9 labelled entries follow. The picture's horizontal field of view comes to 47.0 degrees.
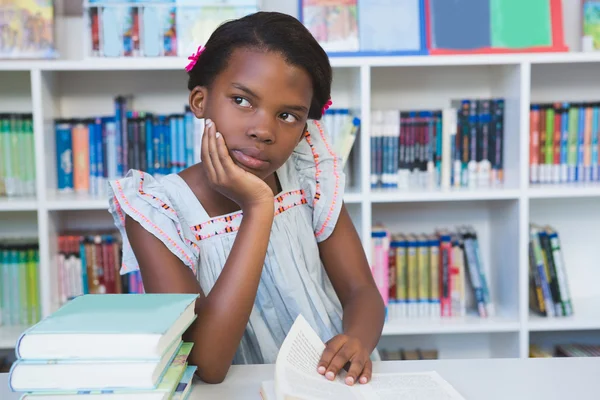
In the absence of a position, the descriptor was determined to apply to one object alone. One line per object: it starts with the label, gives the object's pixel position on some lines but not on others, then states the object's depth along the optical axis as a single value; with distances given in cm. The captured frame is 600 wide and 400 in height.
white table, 87
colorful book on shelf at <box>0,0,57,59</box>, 212
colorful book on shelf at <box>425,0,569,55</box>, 222
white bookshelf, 215
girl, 98
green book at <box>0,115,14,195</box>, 221
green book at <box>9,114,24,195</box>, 222
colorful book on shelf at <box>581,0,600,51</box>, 229
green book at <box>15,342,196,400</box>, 69
